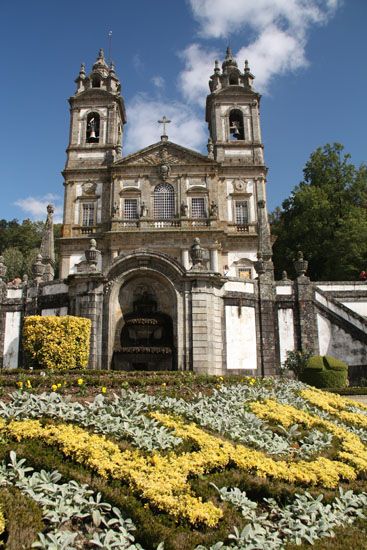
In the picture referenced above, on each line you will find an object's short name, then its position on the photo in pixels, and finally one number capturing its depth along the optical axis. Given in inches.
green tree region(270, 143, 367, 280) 1327.5
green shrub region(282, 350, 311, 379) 677.9
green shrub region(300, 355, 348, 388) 622.8
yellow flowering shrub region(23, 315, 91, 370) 584.4
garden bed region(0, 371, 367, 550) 187.8
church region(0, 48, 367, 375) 653.9
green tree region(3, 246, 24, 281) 1827.0
